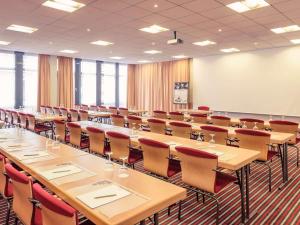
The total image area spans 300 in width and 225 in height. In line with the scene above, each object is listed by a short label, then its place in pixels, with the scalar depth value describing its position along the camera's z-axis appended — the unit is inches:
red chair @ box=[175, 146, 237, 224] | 108.2
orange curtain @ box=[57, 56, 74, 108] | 532.1
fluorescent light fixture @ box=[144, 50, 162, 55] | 459.8
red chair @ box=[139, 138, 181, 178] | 127.4
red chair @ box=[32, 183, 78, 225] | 58.0
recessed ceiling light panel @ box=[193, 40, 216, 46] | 374.5
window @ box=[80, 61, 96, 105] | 590.6
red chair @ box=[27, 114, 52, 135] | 287.4
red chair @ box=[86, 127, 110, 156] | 170.7
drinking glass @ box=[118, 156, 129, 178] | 90.6
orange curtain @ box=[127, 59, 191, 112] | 578.0
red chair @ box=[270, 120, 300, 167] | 208.2
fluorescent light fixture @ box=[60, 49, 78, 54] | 464.2
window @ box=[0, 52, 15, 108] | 470.3
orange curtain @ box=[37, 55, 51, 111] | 502.0
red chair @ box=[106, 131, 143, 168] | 152.3
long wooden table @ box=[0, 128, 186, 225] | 62.9
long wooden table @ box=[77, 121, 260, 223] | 109.7
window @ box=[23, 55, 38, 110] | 501.0
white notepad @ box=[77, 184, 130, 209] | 67.9
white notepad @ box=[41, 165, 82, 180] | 88.7
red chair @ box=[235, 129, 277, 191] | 155.7
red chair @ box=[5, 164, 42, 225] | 78.1
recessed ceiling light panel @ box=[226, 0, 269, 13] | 210.8
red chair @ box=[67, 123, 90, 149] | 195.2
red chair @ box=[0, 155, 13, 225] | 101.9
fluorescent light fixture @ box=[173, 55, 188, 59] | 528.2
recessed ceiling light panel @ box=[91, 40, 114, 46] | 379.1
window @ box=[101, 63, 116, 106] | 630.5
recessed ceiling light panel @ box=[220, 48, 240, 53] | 436.5
